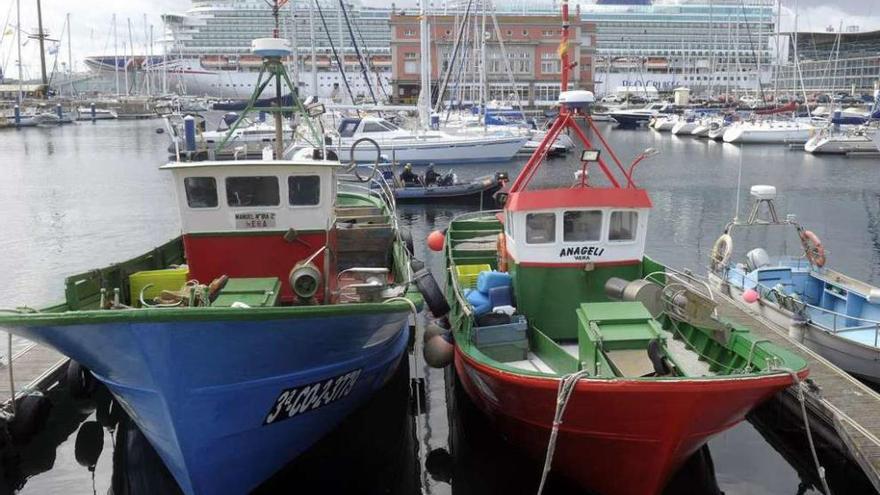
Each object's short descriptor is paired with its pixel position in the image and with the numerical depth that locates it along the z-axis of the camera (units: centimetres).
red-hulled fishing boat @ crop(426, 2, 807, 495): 874
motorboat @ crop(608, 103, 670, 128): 9469
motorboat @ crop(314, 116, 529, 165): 4869
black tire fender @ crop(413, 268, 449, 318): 1175
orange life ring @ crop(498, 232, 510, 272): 1321
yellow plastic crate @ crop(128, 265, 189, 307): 1198
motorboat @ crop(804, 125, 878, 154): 5791
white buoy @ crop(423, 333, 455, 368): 1212
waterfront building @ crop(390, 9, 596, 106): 9631
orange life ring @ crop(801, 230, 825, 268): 1661
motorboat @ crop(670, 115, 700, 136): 7994
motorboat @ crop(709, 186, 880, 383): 1386
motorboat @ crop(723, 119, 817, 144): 6700
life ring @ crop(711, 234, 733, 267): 1802
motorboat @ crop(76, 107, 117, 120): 11125
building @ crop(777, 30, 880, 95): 12219
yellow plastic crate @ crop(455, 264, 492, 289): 1431
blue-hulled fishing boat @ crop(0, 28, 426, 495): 835
